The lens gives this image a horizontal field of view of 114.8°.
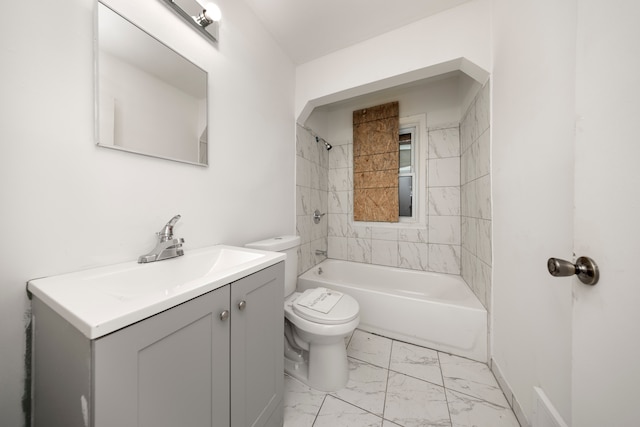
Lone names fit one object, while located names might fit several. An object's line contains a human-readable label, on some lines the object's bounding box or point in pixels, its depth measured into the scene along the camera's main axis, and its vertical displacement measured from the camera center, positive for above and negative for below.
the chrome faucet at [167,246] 0.86 -0.15
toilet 1.17 -0.70
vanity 0.41 -0.35
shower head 2.37 +0.81
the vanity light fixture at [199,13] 1.00 +1.00
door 0.35 +0.00
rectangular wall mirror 0.76 +0.51
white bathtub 1.43 -0.79
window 2.33 +0.47
